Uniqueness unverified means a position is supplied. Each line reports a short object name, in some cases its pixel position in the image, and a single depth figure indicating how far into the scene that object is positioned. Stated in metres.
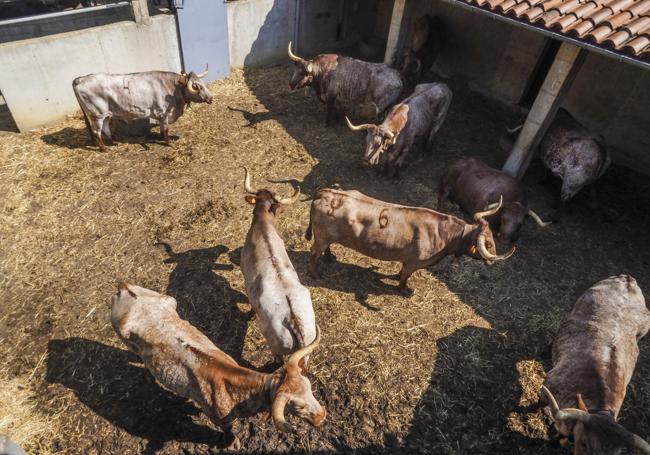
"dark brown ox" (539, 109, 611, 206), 8.66
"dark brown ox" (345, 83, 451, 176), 9.02
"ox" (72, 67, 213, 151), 9.12
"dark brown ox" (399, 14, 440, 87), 12.46
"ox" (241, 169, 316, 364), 5.15
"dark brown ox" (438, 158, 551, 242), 7.82
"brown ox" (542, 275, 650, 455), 4.30
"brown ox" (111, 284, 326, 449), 4.39
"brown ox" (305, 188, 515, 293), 6.65
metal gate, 11.25
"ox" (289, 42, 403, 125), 10.98
